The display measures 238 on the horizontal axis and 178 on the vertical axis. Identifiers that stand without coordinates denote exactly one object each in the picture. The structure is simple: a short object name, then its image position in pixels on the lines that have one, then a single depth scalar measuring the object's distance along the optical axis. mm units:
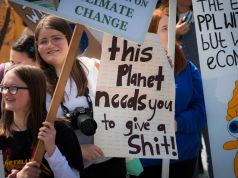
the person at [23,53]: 7289
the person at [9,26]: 8547
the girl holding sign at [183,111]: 6133
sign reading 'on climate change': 4918
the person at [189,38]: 7895
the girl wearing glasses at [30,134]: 4941
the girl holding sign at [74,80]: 5746
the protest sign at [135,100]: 5492
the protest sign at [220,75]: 5840
